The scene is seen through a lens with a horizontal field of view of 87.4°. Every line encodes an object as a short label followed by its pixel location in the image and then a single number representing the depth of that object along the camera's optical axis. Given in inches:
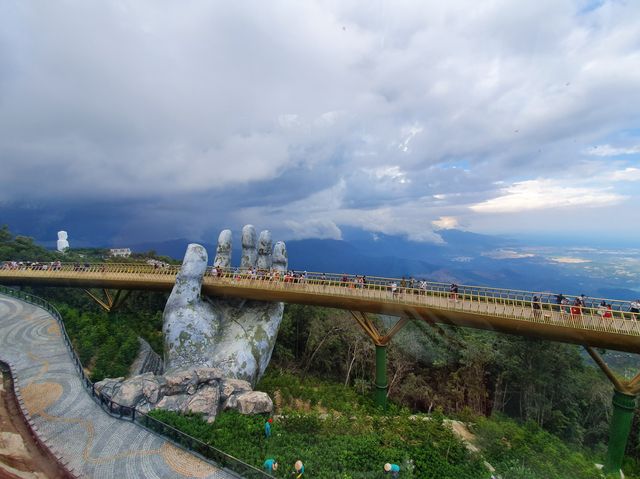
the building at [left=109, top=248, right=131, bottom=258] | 5154.0
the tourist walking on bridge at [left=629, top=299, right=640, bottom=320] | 583.6
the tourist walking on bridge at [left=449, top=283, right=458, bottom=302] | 727.1
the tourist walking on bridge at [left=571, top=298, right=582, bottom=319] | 590.9
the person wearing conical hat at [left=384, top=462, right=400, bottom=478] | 476.4
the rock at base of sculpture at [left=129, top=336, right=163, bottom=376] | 901.8
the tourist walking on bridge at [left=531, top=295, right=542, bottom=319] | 629.9
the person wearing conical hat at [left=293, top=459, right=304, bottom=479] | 459.8
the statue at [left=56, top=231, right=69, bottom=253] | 4029.5
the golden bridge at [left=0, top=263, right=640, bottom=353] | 575.5
